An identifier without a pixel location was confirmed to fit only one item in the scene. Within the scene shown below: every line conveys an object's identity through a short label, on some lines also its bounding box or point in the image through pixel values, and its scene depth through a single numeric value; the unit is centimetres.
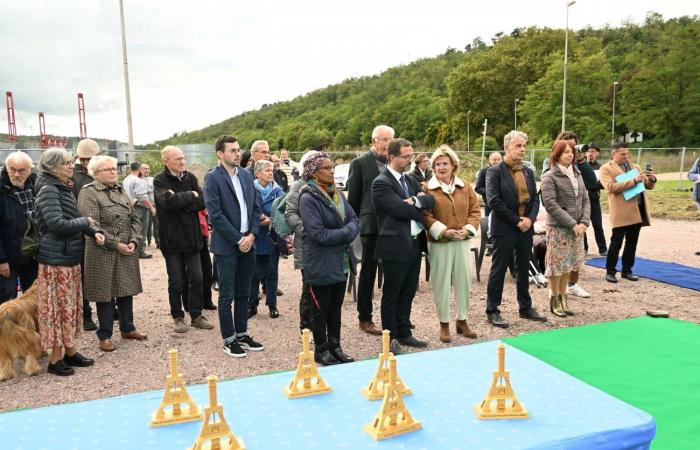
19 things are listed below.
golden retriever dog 418
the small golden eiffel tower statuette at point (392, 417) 221
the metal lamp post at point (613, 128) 5156
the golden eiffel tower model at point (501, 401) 236
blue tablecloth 218
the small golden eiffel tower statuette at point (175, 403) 238
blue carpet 709
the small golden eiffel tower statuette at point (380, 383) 260
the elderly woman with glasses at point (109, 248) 459
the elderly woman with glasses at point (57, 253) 412
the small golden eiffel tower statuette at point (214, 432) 206
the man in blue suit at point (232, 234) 450
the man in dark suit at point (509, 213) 523
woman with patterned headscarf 418
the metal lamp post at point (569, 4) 2564
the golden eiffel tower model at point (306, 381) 266
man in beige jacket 696
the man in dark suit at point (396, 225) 454
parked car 2180
